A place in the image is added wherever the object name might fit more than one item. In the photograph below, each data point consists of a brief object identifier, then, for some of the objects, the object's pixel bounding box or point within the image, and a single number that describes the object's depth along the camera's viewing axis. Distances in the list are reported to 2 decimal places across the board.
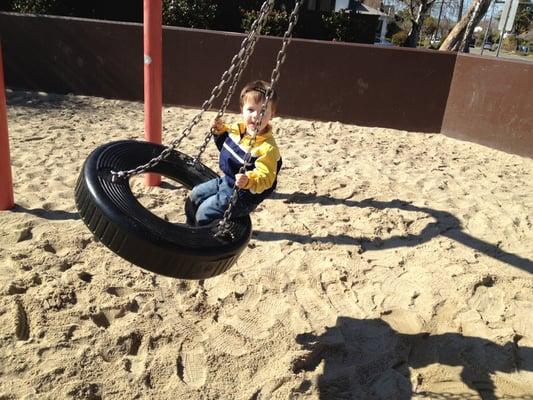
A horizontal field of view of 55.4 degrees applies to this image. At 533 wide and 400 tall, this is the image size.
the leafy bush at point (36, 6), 9.36
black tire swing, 1.98
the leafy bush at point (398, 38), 26.43
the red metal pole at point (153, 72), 3.88
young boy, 2.20
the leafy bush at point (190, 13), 9.87
